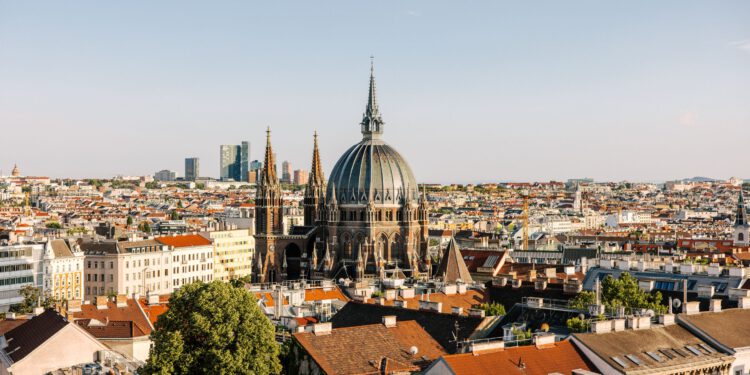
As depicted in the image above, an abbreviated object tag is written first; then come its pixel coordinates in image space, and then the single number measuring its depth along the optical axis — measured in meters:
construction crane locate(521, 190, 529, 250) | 150.27
